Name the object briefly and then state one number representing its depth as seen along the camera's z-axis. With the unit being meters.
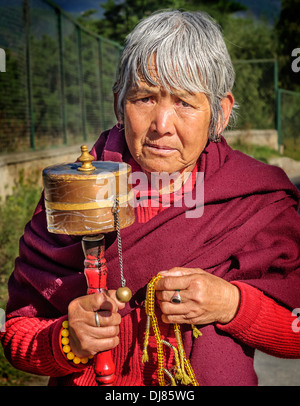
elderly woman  1.71
